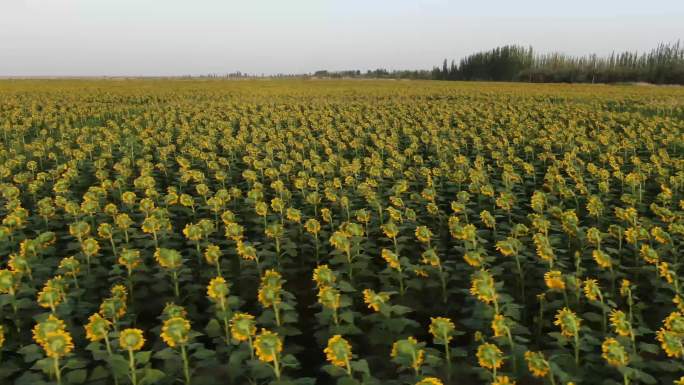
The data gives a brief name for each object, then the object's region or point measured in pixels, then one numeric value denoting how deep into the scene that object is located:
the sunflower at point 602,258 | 3.79
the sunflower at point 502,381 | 2.38
